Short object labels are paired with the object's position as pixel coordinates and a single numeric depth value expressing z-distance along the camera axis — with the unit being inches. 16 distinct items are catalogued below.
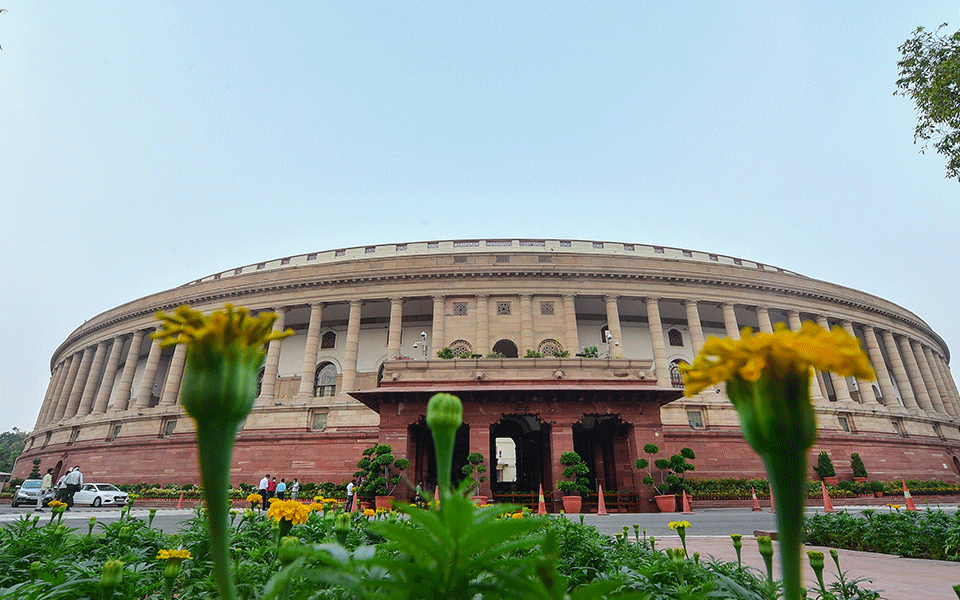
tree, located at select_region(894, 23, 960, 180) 414.9
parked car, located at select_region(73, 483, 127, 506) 874.8
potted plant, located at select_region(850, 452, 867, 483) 968.3
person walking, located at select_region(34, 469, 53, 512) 799.5
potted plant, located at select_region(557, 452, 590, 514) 593.3
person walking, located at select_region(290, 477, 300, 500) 786.2
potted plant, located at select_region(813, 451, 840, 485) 929.2
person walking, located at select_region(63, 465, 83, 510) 661.9
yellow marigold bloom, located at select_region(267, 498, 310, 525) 95.1
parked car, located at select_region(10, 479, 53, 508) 896.9
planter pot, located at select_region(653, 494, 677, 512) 629.9
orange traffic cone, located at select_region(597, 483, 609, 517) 587.5
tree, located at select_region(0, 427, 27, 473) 2159.2
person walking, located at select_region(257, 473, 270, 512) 658.6
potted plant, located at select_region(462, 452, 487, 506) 592.3
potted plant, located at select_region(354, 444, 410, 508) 608.1
